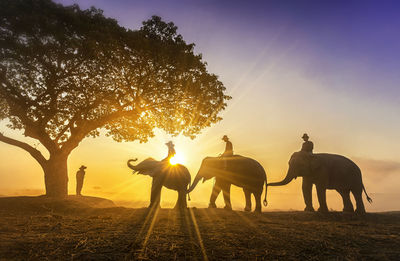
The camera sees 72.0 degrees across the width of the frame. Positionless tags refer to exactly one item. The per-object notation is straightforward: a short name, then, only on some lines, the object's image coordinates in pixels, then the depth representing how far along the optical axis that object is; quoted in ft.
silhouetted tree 50.44
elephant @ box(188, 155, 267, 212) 48.42
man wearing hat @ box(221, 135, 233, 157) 50.72
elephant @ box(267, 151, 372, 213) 45.94
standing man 71.67
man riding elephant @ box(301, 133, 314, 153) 48.29
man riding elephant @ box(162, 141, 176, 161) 46.93
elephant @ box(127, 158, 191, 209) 44.26
